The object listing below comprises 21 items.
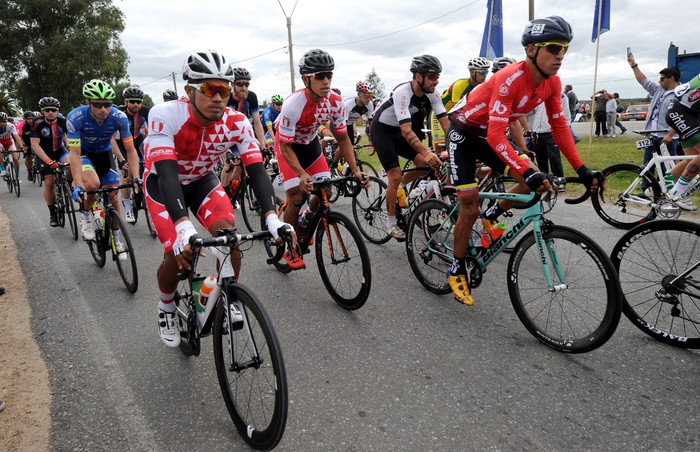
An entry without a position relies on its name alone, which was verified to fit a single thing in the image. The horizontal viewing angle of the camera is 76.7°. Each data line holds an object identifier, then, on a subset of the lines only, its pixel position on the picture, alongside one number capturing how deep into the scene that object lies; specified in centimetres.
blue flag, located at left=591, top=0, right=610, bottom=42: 1126
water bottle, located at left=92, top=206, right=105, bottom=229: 536
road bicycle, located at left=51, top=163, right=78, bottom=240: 690
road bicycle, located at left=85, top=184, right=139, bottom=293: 477
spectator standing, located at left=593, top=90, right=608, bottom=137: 1803
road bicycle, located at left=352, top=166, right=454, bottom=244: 526
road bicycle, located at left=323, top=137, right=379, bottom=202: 888
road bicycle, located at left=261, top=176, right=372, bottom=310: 392
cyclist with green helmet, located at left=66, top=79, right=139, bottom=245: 551
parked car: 3089
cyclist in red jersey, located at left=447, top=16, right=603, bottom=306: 328
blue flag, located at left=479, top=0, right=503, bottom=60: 1403
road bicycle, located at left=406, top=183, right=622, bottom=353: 298
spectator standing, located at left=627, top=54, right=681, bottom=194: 717
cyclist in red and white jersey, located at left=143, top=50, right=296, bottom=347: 280
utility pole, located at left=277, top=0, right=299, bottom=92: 2294
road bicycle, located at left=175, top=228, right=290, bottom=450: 221
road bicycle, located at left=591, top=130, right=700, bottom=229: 586
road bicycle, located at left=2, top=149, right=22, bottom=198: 1239
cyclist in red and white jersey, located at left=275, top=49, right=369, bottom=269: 439
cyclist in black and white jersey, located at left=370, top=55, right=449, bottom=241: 505
